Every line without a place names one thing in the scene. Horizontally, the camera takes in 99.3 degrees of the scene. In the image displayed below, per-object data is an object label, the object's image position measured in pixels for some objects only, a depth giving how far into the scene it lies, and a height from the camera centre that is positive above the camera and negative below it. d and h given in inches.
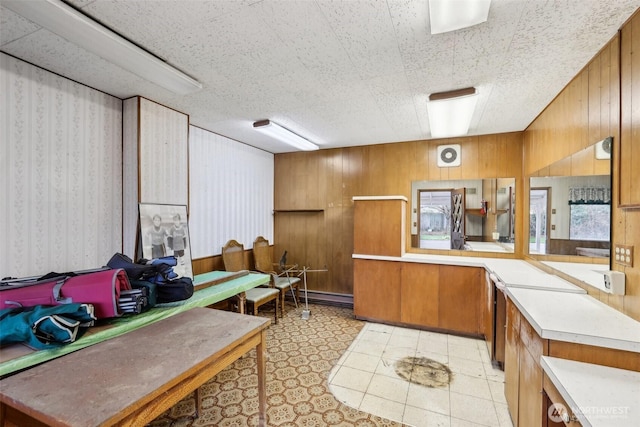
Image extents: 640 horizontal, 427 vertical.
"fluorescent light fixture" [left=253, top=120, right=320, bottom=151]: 135.0 +41.7
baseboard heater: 183.3 -60.8
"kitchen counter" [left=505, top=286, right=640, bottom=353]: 50.5 -23.4
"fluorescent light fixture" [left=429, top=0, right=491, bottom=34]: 55.7 +42.8
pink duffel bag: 64.8 -20.4
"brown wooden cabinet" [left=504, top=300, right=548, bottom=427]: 57.6 -39.2
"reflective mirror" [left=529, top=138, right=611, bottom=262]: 73.9 +2.0
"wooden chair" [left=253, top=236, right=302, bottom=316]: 165.0 -39.9
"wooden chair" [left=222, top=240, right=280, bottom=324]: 139.3 -35.2
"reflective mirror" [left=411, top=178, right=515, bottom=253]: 147.3 -1.7
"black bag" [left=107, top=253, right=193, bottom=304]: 83.0 -21.1
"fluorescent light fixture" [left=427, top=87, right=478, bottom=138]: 99.3 +41.6
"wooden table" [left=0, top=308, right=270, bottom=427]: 41.1 -30.3
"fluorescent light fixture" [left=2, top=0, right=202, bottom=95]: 58.4 +42.5
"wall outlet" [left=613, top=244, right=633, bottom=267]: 62.3 -10.0
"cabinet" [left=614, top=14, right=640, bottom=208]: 59.8 +22.3
